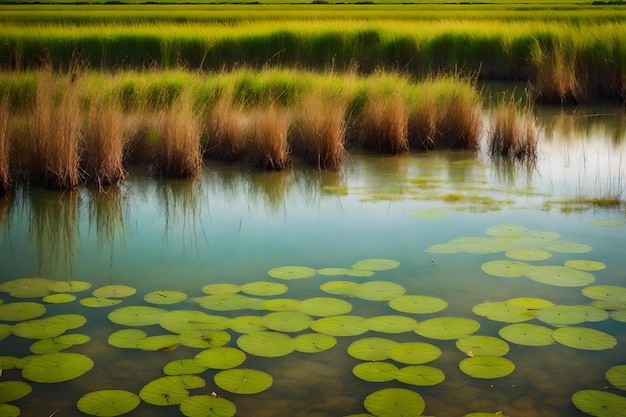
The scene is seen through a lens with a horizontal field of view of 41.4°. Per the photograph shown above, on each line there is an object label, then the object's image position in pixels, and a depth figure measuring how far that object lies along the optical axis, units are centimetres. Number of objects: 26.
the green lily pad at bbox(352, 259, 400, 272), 446
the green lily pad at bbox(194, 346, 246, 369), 330
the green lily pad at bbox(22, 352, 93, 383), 322
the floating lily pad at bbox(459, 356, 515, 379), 322
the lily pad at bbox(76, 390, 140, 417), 296
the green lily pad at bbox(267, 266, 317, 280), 434
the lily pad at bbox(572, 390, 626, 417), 294
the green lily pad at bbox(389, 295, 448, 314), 384
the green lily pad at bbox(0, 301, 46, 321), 383
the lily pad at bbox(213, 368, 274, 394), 310
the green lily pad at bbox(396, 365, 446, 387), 313
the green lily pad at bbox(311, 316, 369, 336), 360
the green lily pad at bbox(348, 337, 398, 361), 336
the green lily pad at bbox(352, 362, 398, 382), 317
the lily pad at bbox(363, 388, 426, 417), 292
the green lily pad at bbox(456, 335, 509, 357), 341
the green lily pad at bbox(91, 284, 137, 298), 411
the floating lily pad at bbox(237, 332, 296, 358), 341
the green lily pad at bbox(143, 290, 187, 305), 401
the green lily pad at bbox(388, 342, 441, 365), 331
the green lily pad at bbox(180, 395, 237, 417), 291
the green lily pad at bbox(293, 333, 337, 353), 344
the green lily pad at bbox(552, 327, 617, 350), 346
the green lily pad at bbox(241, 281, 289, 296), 411
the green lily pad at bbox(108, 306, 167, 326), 374
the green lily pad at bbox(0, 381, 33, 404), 306
